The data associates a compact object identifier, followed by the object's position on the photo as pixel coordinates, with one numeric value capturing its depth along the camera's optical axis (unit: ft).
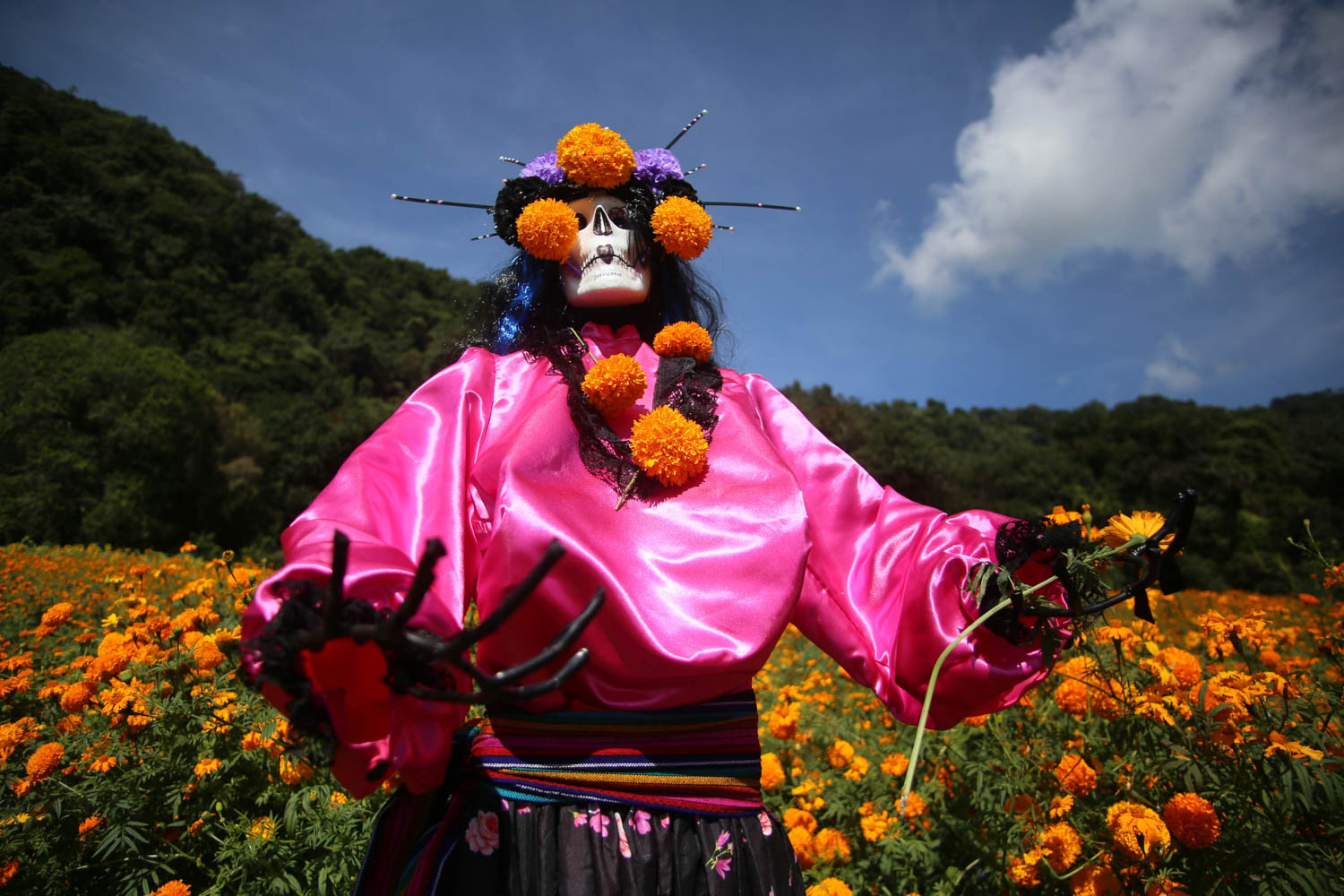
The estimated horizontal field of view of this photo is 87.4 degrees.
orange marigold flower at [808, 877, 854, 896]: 6.01
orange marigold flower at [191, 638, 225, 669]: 6.59
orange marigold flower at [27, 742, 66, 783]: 5.86
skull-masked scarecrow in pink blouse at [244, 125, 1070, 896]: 3.67
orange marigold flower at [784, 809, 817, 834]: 7.19
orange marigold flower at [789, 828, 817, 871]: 6.77
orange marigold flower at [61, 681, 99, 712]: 6.46
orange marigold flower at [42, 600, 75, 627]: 8.09
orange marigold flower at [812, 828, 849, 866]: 6.77
